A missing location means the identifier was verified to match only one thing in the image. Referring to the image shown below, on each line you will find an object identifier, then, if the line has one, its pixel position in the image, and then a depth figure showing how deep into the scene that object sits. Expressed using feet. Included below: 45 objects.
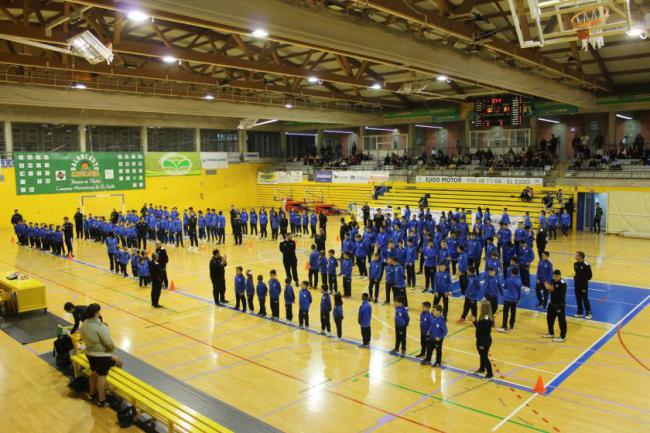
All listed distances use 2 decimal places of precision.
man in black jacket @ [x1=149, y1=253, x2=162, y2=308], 42.68
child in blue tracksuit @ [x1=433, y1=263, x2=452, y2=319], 37.47
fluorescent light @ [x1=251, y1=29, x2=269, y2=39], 37.41
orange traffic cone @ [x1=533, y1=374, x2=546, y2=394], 26.16
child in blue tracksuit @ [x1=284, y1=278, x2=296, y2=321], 37.93
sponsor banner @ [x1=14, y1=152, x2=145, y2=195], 97.66
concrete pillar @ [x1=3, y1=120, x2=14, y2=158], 96.17
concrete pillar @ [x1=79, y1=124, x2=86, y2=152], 105.91
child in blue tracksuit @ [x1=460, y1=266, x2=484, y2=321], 36.14
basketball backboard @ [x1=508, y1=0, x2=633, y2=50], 22.74
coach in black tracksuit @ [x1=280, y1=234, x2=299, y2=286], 48.49
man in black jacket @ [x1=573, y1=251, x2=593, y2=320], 37.76
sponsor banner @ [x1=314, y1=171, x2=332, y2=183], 121.19
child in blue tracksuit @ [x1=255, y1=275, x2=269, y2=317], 39.22
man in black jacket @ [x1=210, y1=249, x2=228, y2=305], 42.93
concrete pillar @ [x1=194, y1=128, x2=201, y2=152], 125.90
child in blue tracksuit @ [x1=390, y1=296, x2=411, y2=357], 30.73
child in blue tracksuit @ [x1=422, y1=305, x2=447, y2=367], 28.89
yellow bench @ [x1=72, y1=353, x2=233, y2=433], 20.03
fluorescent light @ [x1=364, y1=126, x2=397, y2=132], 135.01
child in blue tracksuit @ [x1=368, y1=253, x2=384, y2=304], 42.24
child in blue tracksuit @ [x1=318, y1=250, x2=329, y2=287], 45.55
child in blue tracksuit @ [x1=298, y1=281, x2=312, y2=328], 36.37
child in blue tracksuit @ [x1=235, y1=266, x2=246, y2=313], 41.01
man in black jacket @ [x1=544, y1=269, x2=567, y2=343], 33.19
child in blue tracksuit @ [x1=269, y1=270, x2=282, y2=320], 38.33
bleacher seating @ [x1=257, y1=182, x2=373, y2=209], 116.47
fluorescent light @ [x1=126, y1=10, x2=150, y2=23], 35.94
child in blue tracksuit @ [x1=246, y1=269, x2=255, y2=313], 40.86
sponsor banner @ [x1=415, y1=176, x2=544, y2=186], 92.53
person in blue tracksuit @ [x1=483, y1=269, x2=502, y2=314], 36.47
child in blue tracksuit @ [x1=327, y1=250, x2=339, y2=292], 44.65
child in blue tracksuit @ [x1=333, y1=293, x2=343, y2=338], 33.29
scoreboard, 84.28
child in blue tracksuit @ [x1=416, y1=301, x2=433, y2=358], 29.52
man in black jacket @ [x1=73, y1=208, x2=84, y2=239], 82.28
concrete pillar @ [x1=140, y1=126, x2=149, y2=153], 115.85
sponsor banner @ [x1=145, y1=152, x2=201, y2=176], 115.24
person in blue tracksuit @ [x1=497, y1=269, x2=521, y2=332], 35.37
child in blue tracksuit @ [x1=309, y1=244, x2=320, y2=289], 46.91
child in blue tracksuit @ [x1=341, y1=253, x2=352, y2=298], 43.73
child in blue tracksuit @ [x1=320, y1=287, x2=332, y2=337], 34.76
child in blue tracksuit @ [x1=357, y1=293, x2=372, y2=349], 32.12
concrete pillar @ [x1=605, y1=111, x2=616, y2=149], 93.81
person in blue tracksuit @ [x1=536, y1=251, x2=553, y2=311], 38.47
